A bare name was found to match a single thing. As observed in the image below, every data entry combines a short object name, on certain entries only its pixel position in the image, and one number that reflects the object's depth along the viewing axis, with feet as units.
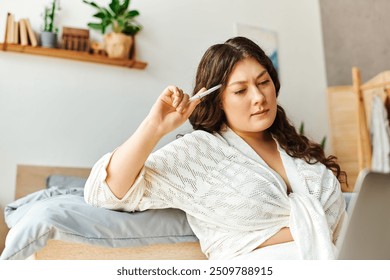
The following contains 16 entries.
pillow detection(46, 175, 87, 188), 5.49
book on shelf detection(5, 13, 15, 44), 6.07
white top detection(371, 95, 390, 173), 7.75
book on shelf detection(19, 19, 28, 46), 6.09
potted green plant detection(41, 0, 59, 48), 6.37
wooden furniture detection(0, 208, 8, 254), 5.11
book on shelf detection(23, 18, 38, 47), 6.25
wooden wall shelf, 6.03
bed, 2.32
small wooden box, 6.51
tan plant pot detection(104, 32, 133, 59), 6.63
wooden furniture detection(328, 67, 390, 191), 8.00
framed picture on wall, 6.74
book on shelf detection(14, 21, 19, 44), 6.09
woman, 2.42
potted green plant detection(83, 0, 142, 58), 6.66
